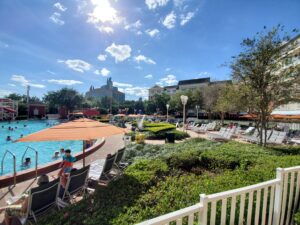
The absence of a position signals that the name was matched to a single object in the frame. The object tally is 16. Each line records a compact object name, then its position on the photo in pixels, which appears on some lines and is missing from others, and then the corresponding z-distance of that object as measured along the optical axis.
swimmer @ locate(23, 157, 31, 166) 9.98
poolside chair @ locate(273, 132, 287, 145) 12.63
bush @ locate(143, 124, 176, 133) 16.48
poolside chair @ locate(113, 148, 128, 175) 6.39
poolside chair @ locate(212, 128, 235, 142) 14.63
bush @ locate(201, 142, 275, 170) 5.32
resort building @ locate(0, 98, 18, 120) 44.16
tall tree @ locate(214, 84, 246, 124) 10.14
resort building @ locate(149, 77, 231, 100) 75.38
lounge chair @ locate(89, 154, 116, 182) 5.67
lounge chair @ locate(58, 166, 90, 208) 4.18
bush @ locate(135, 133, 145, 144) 12.49
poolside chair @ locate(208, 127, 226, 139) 15.41
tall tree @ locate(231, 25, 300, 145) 8.92
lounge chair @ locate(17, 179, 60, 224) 3.33
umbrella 4.34
